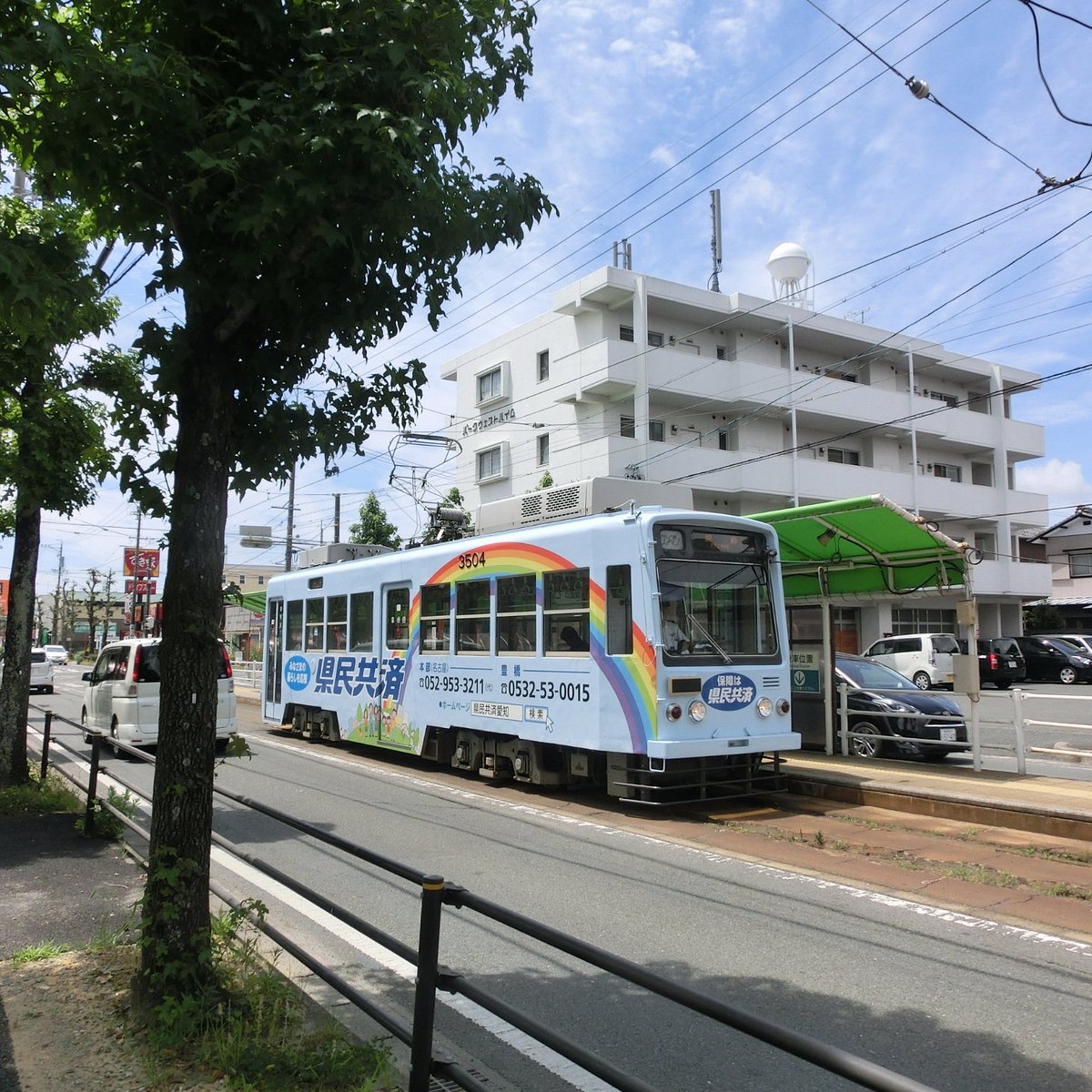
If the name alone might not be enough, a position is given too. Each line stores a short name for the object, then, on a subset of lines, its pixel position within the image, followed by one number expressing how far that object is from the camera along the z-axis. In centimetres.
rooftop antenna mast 3503
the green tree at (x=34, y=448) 860
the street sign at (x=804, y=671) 1385
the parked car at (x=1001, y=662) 2920
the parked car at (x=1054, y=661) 3112
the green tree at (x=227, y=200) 382
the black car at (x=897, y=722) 1320
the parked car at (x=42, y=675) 3344
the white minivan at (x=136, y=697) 1423
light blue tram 959
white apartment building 3145
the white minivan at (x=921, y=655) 2728
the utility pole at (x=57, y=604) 8961
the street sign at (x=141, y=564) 4119
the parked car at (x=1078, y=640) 3185
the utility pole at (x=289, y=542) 3506
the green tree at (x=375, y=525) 3381
